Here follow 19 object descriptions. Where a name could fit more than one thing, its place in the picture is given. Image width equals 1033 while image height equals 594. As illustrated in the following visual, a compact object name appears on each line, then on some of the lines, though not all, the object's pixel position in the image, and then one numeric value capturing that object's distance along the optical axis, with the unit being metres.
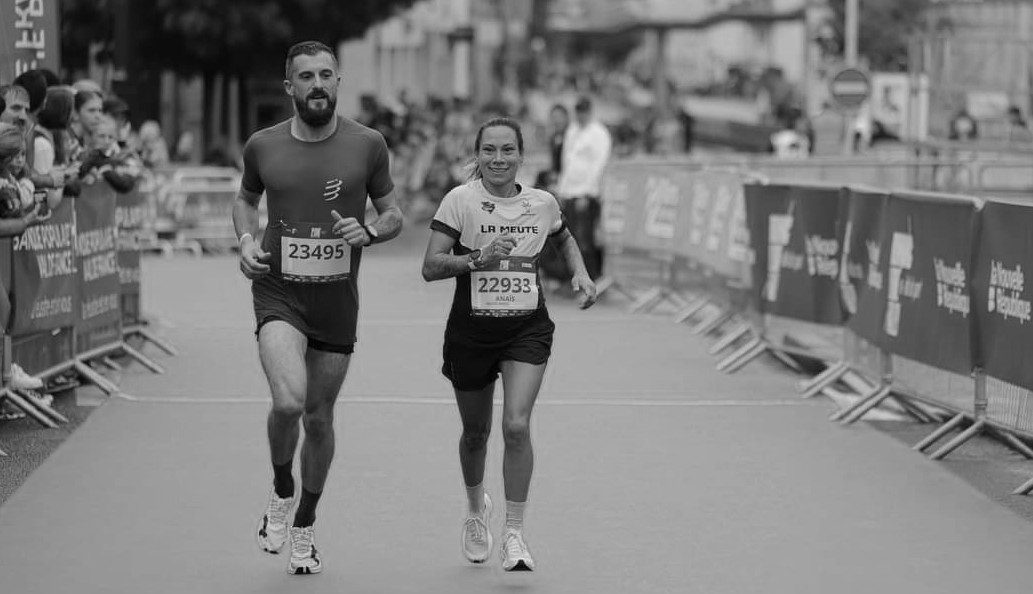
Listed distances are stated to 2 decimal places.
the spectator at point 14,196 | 11.59
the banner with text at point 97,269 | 14.39
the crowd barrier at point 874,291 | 11.16
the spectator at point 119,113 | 18.56
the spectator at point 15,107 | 12.25
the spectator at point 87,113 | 15.94
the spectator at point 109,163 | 14.58
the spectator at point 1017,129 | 33.91
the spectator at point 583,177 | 22.69
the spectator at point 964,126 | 35.56
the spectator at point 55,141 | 13.29
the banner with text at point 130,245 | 16.28
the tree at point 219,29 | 36.66
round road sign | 34.53
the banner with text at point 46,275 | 12.70
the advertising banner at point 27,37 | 14.73
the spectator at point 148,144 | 21.02
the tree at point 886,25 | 73.81
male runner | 8.16
